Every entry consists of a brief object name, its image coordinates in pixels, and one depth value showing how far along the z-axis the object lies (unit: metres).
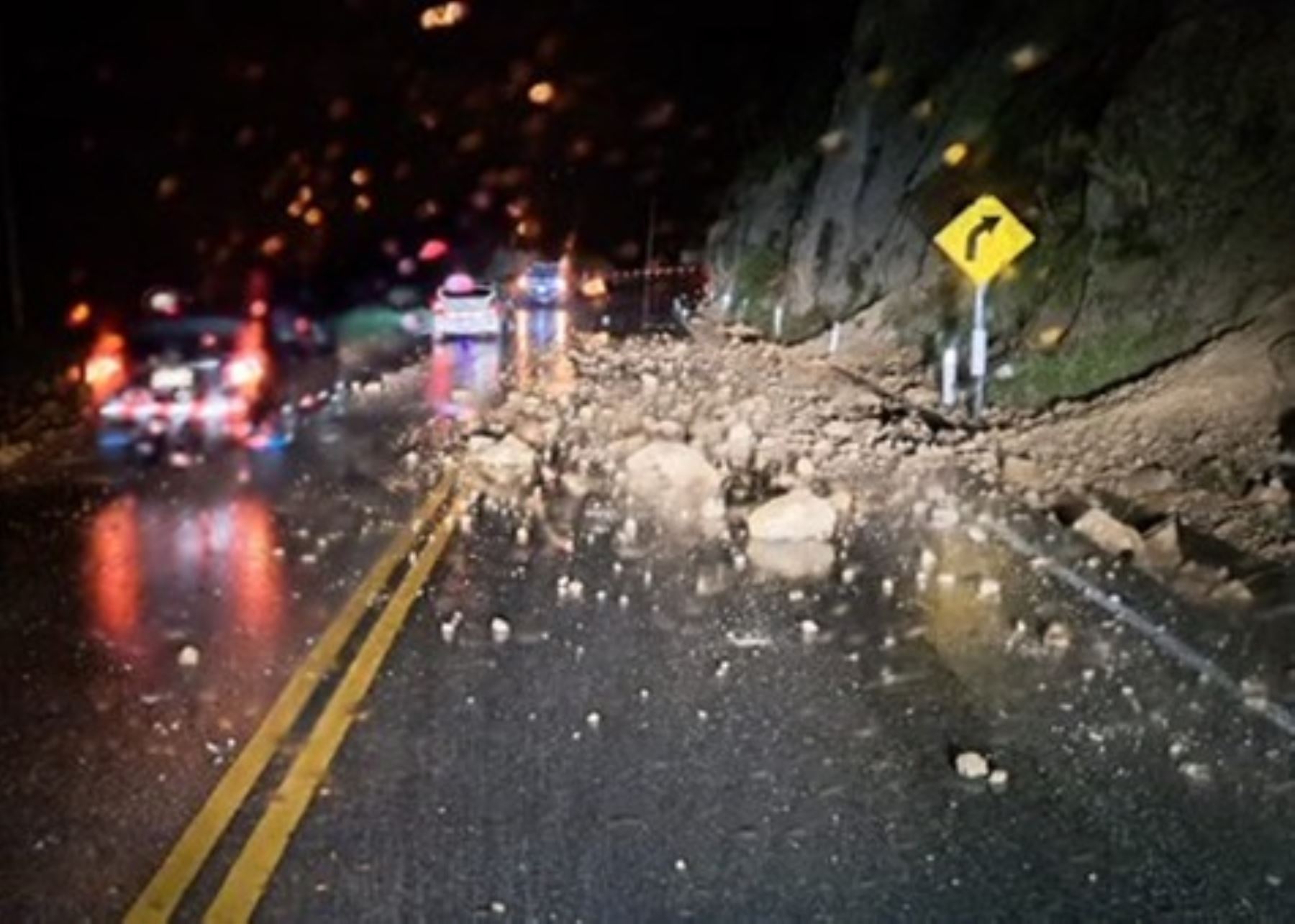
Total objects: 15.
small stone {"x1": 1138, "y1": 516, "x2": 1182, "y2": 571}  11.51
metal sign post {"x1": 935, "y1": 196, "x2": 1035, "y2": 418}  19.30
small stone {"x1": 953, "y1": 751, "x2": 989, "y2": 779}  6.73
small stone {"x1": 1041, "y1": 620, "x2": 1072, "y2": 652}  9.02
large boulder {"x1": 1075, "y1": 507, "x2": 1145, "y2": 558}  11.89
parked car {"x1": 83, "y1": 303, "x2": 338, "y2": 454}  19.66
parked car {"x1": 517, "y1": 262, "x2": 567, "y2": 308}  64.56
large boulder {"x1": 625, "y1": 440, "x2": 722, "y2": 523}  14.25
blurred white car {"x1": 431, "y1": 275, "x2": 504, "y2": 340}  41.78
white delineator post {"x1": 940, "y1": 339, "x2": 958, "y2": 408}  21.72
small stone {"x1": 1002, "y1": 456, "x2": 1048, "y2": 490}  15.17
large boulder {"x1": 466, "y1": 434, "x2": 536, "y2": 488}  15.78
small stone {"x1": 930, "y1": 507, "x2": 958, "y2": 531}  13.23
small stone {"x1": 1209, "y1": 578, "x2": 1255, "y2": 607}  10.33
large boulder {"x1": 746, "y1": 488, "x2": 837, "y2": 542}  12.41
